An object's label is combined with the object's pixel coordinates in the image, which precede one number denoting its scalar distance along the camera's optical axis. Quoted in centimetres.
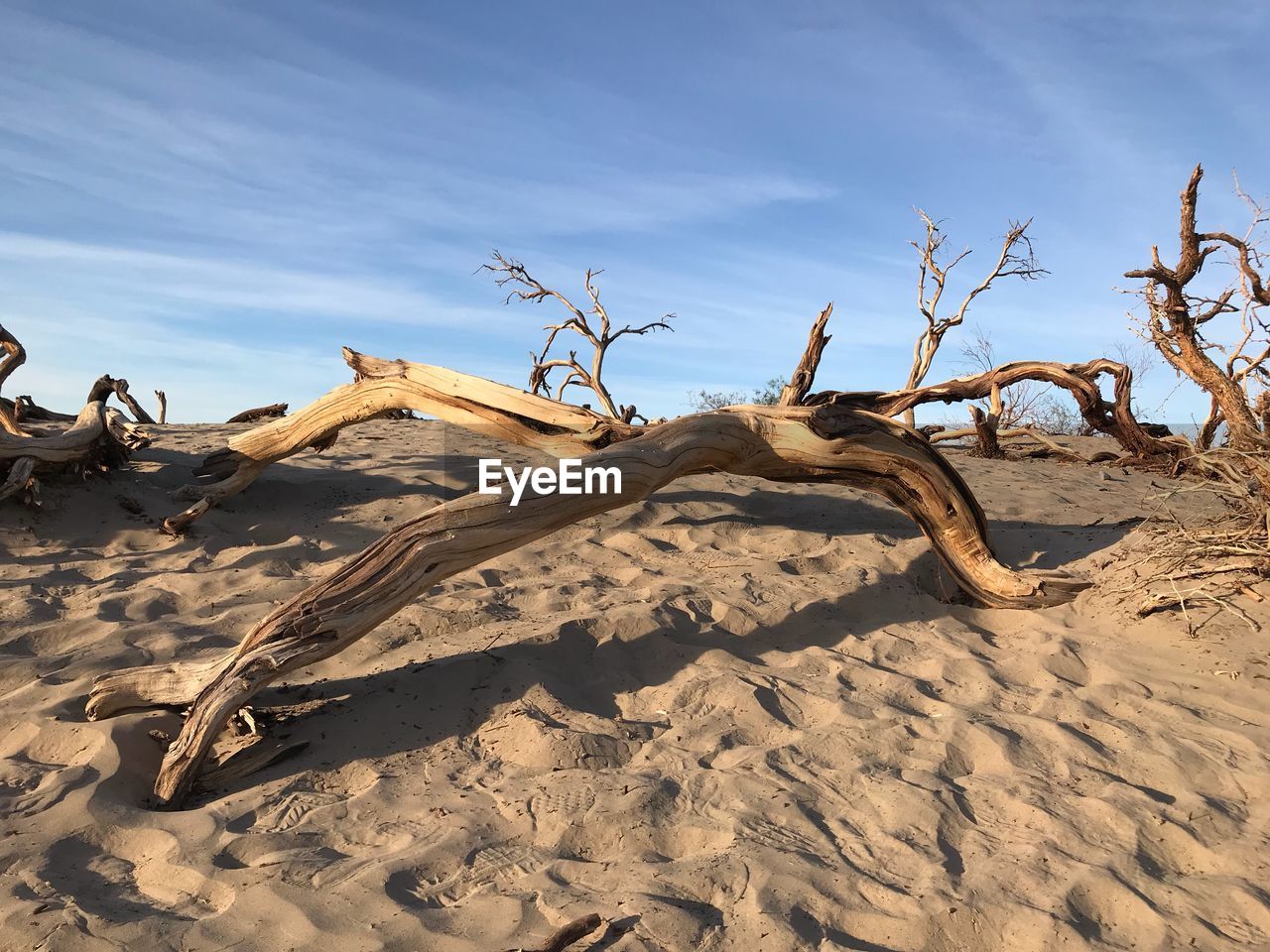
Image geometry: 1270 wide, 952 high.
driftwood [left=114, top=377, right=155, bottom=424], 746
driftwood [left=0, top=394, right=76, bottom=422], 777
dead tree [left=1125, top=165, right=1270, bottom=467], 506
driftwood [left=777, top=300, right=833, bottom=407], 596
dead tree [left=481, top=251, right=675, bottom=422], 1044
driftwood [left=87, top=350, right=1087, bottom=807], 374
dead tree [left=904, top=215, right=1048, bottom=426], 1243
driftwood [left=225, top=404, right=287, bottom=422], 1046
